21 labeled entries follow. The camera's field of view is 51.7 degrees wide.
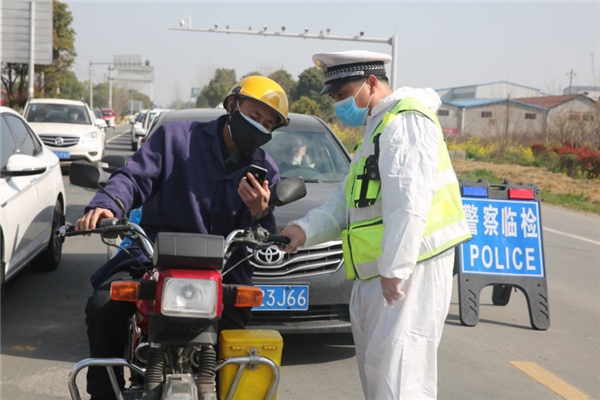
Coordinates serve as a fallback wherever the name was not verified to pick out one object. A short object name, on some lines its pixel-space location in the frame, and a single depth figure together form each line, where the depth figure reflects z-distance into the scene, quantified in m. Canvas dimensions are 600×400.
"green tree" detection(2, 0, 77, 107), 33.28
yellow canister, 2.39
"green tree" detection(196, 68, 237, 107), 65.31
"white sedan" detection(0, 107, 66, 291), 5.15
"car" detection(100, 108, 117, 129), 49.49
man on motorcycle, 2.85
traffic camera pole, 27.75
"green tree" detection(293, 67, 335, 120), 43.41
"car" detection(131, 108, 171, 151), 27.26
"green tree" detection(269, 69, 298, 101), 47.84
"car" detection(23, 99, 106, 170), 15.42
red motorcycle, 2.09
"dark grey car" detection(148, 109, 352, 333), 4.25
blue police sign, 5.83
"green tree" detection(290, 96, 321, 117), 34.31
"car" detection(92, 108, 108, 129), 18.18
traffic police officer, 2.57
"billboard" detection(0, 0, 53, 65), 23.17
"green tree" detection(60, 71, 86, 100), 86.44
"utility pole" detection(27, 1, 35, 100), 23.08
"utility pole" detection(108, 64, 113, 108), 83.03
